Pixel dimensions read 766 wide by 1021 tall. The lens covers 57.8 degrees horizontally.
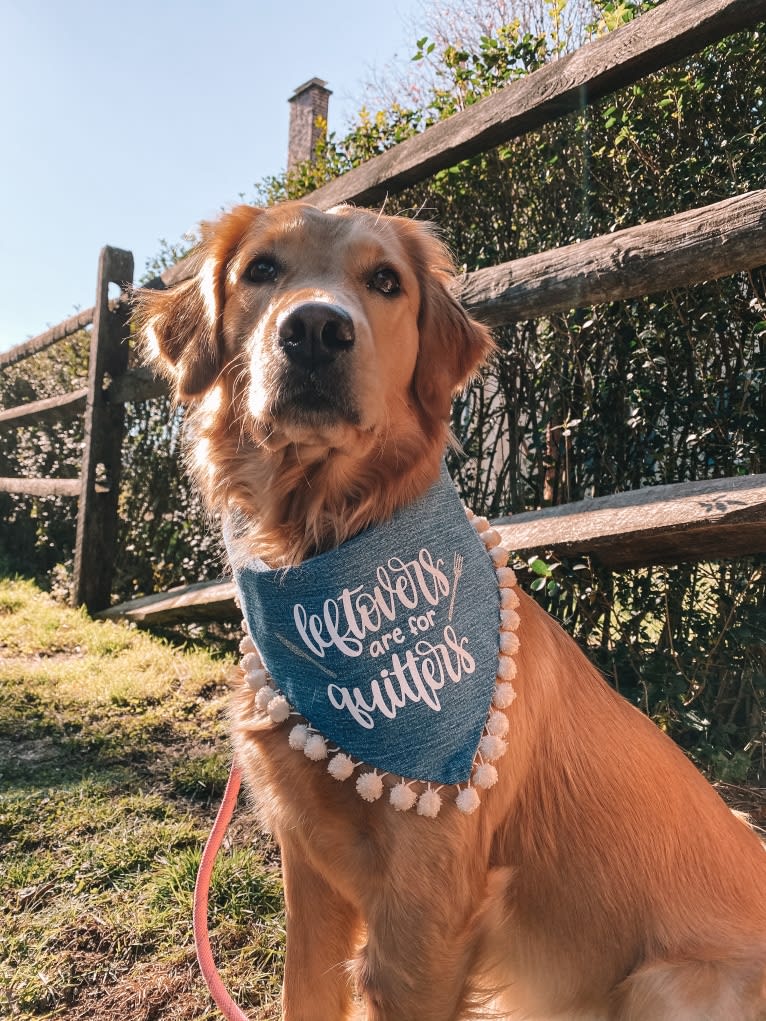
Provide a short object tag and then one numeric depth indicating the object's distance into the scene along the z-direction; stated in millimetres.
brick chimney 15750
